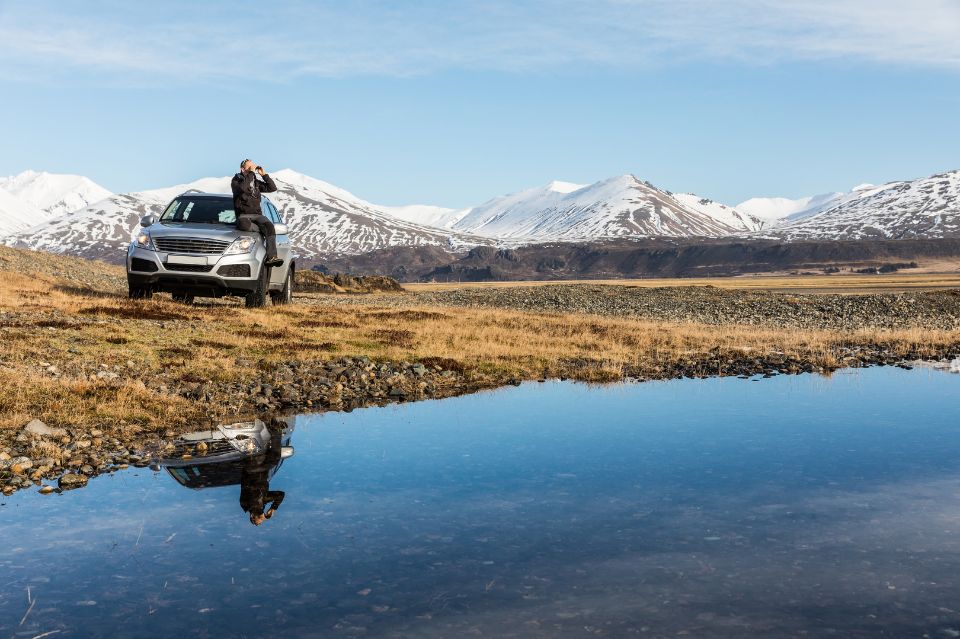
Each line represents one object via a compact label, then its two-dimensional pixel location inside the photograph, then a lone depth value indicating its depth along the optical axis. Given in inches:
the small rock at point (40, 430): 466.0
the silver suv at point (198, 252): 918.4
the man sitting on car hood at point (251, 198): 913.5
